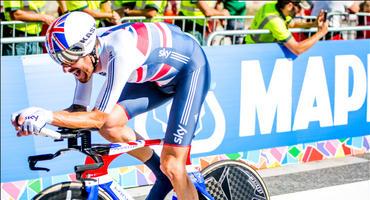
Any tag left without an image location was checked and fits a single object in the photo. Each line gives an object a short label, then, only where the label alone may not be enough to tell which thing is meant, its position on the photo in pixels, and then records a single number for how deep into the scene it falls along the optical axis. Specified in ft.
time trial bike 30.81
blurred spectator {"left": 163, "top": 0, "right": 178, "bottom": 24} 81.61
